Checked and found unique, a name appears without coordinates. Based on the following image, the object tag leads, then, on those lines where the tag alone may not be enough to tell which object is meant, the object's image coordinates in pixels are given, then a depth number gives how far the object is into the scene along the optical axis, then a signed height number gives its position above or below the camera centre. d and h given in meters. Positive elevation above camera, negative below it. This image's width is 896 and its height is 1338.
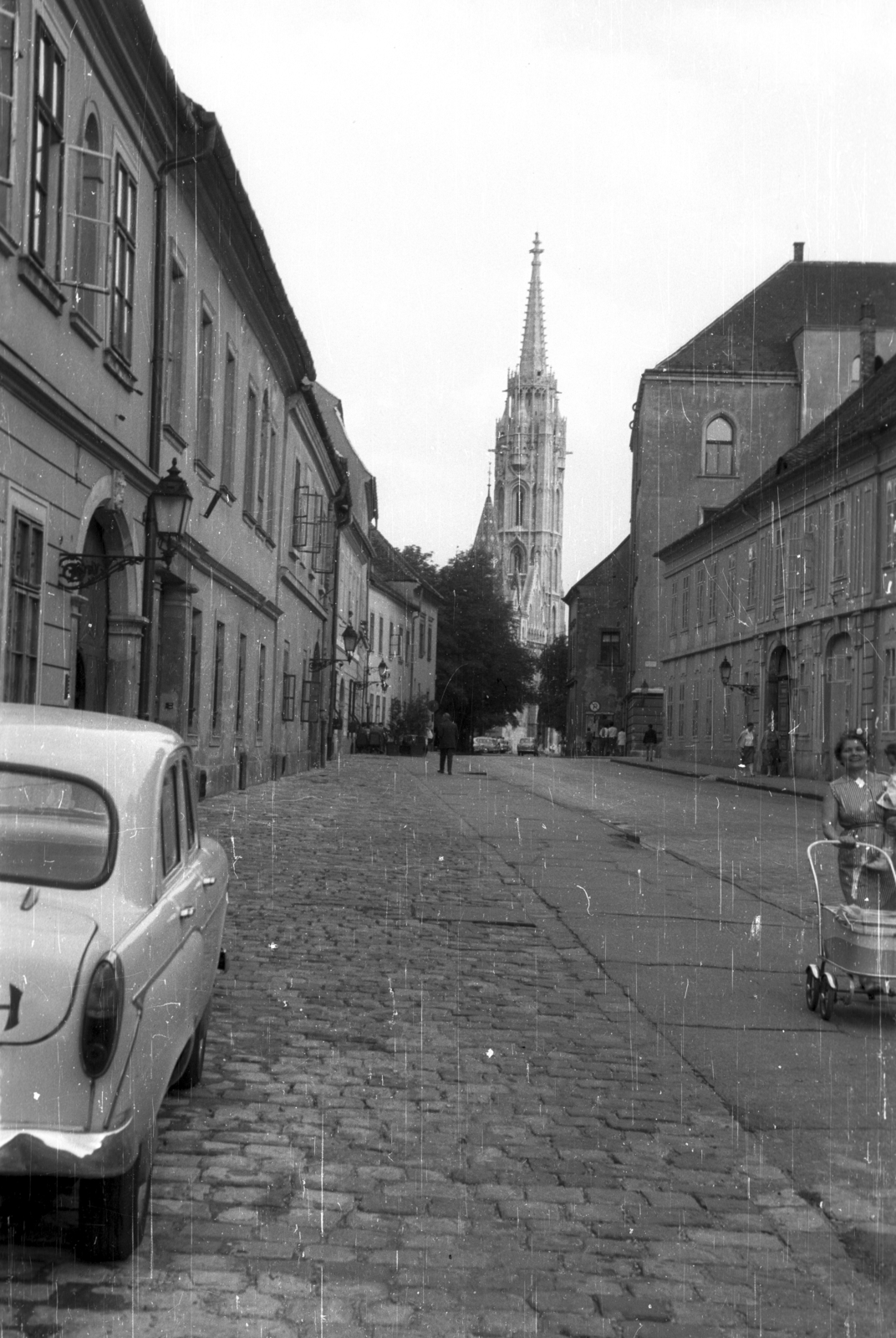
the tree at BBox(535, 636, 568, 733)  108.12 +4.10
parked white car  3.98 -0.59
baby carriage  7.83 -0.92
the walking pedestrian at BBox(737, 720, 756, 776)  43.97 +0.06
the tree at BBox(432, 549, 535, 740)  93.19 +5.06
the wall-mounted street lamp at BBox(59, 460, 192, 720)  13.90 +1.91
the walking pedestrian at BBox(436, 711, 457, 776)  40.66 +0.05
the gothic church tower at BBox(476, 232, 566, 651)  159.75 +25.81
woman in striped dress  8.52 -0.33
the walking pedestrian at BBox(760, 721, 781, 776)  42.66 -0.10
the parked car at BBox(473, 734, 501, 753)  89.06 -0.16
